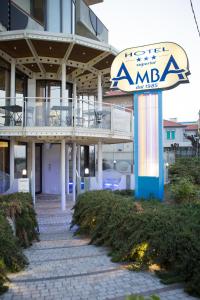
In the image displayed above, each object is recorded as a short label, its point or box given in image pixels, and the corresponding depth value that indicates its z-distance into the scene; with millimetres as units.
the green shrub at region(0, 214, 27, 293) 5265
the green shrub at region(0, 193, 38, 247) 7434
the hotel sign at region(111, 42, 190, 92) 8945
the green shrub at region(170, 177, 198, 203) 9430
